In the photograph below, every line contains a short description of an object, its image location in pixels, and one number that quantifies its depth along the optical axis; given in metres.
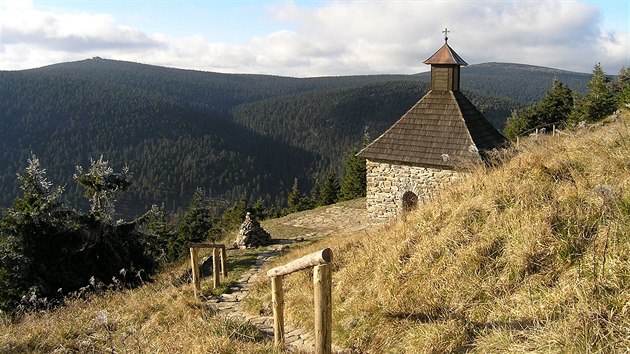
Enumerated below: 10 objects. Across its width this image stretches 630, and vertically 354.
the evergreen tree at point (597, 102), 31.58
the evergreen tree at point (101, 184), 14.52
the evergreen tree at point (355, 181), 39.84
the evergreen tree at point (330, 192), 44.44
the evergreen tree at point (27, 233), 11.13
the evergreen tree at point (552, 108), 38.16
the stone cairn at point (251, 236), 13.68
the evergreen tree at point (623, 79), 33.62
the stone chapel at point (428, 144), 12.34
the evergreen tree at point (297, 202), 43.88
